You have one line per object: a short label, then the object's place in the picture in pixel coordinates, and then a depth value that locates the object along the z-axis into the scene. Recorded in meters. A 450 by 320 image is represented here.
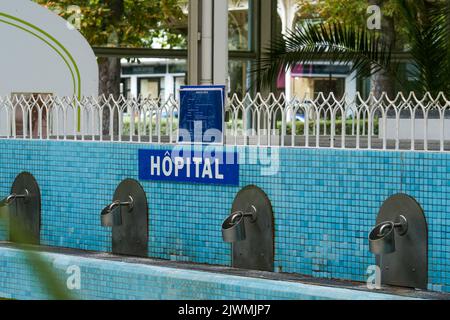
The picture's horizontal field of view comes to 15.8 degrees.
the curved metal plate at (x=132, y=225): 13.16
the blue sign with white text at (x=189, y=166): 12.17
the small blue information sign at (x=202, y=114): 12.39
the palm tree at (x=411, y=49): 14.59
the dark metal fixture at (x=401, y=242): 10.07
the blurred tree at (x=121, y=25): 27.06
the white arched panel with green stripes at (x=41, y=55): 19.96
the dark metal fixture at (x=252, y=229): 11.64
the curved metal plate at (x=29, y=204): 14.55
